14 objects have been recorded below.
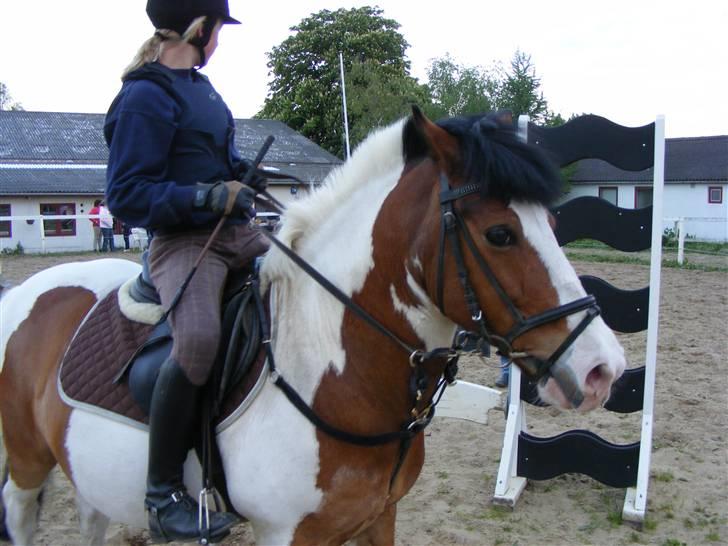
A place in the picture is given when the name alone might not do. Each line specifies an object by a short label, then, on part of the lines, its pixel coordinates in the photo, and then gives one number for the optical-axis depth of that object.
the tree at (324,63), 39.19
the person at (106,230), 21.08
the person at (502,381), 6.79
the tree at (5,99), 69.81
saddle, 2.41
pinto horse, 1.96
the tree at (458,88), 44.81
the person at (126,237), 21.01
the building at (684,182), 33.38
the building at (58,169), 24.70
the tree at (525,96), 37.50
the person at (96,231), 21.94
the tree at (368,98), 27.70
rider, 2.34
